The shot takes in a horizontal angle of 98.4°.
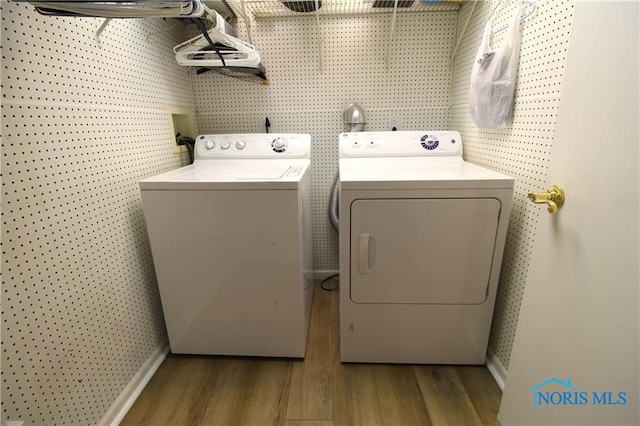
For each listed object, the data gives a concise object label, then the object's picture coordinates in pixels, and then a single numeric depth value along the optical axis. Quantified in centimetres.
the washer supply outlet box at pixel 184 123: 175
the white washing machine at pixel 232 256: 121
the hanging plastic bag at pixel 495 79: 117
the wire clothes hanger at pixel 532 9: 108
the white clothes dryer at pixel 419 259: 117
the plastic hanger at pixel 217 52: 140
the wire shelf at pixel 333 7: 166
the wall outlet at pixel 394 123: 196
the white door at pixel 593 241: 59
